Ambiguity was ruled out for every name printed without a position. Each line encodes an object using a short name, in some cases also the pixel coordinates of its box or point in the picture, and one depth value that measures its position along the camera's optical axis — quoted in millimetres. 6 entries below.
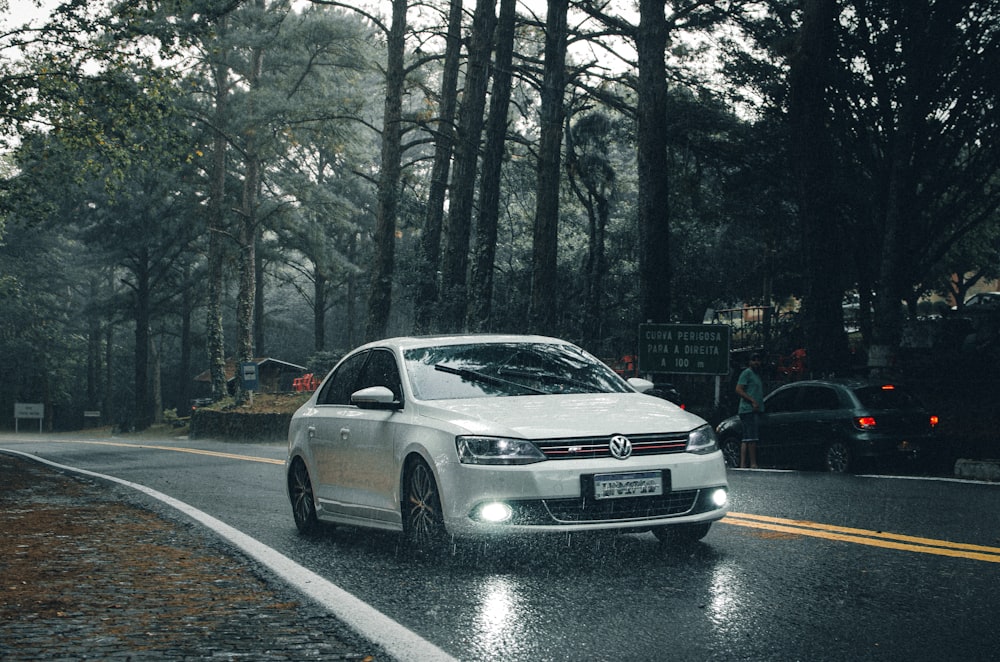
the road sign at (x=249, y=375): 39500
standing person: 16766
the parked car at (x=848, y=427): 15109
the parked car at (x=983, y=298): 45812
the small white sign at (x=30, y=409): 78562
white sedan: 7176
